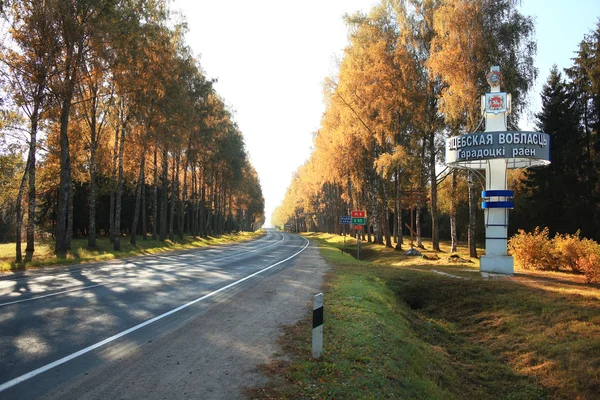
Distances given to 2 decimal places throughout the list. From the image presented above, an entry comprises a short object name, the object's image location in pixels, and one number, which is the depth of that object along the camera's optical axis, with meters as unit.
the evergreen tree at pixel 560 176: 30.94
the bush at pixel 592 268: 11.41
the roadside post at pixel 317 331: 5.48
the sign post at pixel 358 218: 22.63
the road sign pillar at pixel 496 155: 13.51
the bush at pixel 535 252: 14.67
